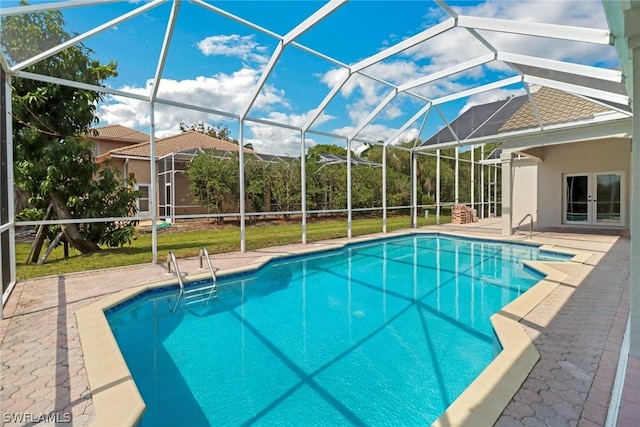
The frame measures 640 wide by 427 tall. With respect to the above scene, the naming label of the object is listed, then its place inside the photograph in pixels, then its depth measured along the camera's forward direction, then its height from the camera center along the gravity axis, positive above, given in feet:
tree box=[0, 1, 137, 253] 23.25 +3.93
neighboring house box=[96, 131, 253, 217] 54.70 +5.02
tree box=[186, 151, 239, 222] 51.83 +3.75
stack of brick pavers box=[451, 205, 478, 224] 55.98 -2.47
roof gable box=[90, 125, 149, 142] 78.04 +16.86
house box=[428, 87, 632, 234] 32.42 +5.57
